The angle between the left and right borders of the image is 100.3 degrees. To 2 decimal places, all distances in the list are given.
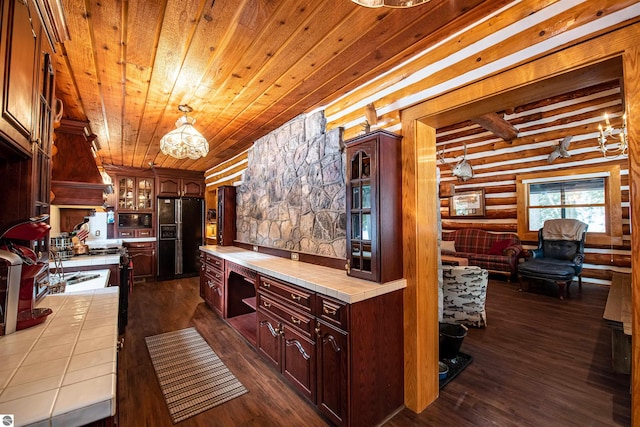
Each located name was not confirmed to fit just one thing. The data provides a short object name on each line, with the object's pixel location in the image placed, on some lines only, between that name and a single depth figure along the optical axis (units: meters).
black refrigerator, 6.15
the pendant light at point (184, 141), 2.88
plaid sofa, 5.62
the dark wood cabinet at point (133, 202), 6.05
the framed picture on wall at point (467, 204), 6.86
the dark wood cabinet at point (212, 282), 3.75
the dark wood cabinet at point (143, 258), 5.95
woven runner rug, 2.11
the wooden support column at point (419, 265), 1.99
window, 5.04
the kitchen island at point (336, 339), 1.75
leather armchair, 4.52
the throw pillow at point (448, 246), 6.34
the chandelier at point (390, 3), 1.13
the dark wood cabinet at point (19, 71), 1.01
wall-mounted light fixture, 3.74
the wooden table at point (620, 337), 2.26
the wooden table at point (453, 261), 4.52
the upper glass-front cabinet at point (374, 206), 1.94
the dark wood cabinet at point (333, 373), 1.74
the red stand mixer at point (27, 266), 1.17
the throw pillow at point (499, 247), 5.97
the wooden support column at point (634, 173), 1.18
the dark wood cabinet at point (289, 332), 2.06
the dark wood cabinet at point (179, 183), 6.24
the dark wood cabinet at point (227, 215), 4.77
